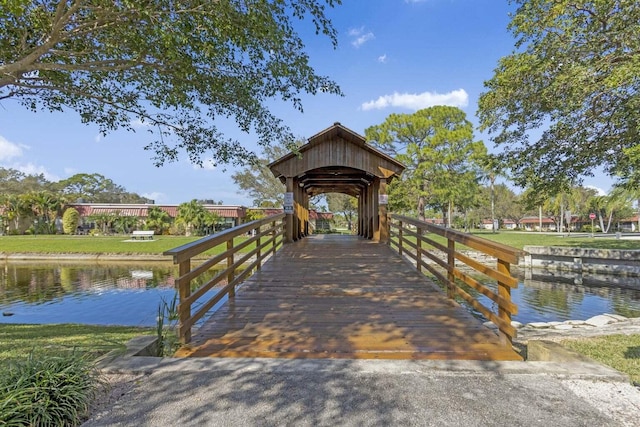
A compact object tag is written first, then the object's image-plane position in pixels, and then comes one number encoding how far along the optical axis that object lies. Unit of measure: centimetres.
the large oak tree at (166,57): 392
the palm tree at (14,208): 3097
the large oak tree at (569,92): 745
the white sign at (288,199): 968
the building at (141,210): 3092
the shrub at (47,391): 185
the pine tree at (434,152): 2302
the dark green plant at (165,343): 317
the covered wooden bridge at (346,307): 301
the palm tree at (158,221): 2956
